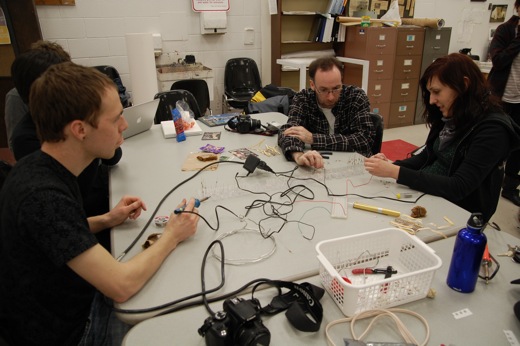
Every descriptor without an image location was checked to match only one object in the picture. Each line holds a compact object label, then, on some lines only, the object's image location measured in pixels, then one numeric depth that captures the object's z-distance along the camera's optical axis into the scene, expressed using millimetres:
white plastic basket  859
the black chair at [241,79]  4512
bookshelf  4500
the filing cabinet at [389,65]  4543
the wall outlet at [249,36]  4561
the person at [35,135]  1512
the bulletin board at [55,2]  3624
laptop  2172
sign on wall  4199
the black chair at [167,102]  2838
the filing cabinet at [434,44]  4797
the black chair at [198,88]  3719
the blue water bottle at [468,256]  873
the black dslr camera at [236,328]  738
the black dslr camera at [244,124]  2324
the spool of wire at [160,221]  1278
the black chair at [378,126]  2154
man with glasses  1985
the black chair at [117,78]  3815
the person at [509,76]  3113
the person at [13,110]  2051
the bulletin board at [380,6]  4766
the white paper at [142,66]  3623
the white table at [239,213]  1017
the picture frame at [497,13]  5746
